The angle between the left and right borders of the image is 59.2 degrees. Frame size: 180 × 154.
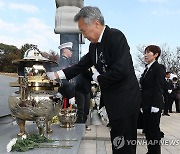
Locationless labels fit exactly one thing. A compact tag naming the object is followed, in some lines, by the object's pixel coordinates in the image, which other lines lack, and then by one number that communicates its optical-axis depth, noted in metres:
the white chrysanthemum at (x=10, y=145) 1.50
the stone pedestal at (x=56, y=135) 1.54
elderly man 1.23
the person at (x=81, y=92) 3.07
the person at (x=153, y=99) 2.15
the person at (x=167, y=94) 6.57
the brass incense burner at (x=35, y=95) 1.88
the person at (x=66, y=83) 2.53
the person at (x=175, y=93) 7.32
